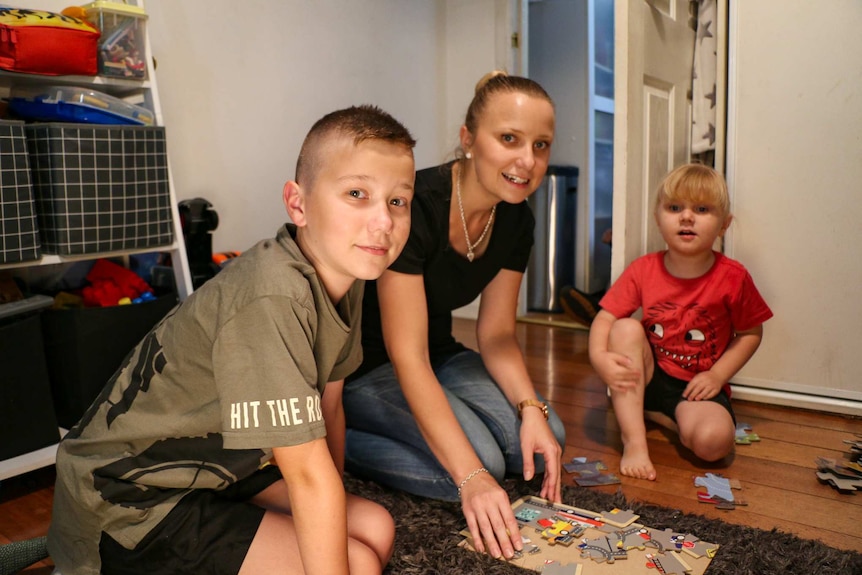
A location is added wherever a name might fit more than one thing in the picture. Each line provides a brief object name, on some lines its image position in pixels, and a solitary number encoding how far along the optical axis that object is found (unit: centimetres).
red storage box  167
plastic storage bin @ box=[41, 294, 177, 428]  183
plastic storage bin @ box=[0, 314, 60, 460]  166
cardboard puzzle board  126
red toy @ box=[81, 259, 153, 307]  198
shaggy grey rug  129
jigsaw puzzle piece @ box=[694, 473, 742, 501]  163
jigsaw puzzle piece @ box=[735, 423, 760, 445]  198
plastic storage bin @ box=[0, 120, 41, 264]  163
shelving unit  167
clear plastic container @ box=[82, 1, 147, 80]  191
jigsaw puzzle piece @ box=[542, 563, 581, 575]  123
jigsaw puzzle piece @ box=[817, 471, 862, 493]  165
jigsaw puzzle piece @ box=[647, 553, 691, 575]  125
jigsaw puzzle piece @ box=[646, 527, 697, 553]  133
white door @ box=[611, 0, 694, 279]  206
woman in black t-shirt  142
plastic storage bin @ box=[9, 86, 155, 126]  182
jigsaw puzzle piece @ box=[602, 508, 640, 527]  142
